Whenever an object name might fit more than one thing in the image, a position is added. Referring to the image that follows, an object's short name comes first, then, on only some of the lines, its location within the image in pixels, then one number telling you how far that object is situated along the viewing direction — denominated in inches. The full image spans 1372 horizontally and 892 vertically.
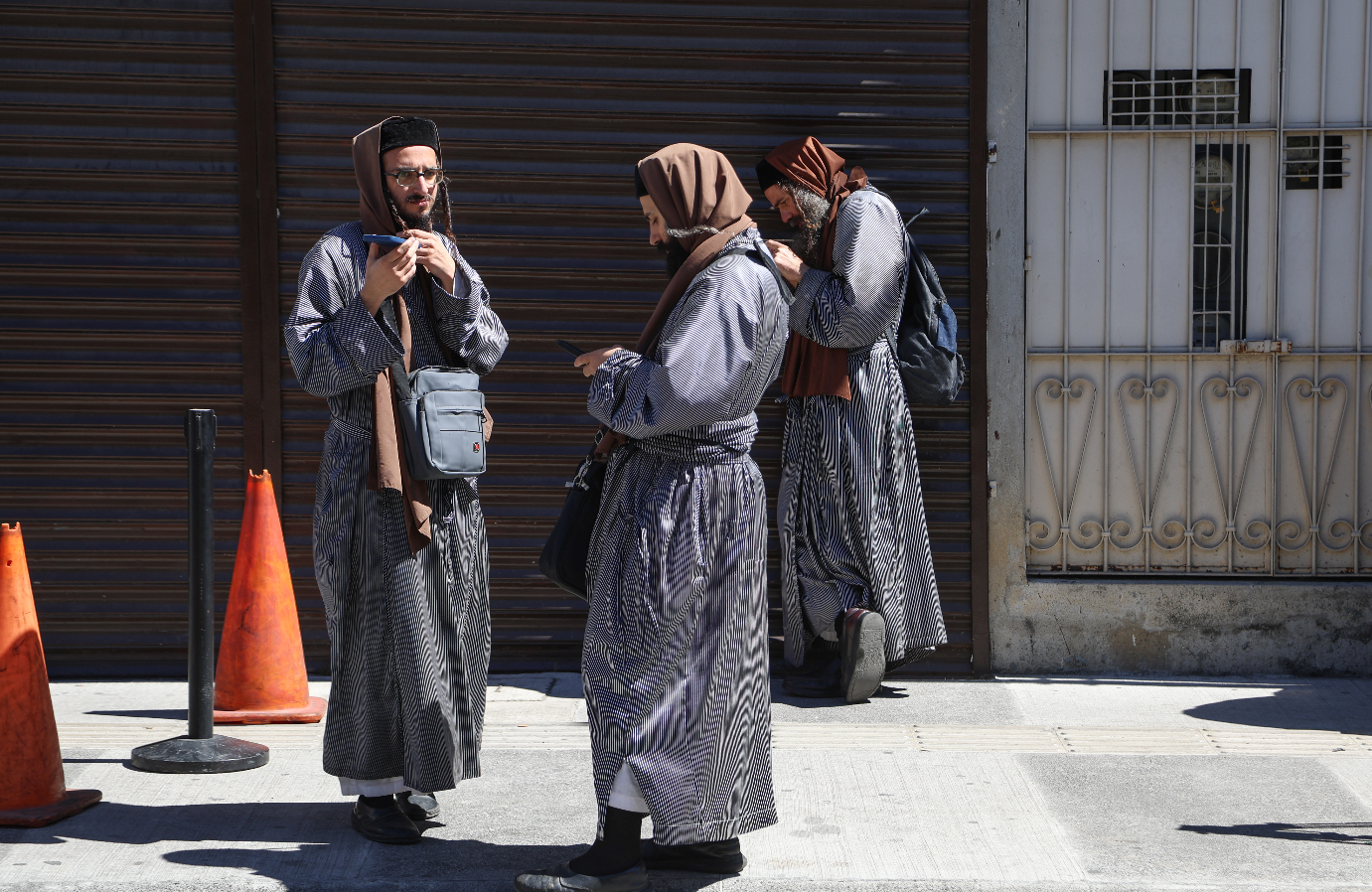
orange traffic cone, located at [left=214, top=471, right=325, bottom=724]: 210.8
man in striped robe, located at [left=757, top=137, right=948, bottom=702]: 216.7
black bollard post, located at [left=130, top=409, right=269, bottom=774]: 184.9
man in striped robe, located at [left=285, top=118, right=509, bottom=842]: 154.3
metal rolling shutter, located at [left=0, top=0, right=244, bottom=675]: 233.8
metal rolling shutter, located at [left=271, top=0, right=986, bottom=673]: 235.1
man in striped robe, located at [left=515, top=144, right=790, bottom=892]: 138.0
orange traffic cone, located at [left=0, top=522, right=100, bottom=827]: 166.2
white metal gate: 237.5
